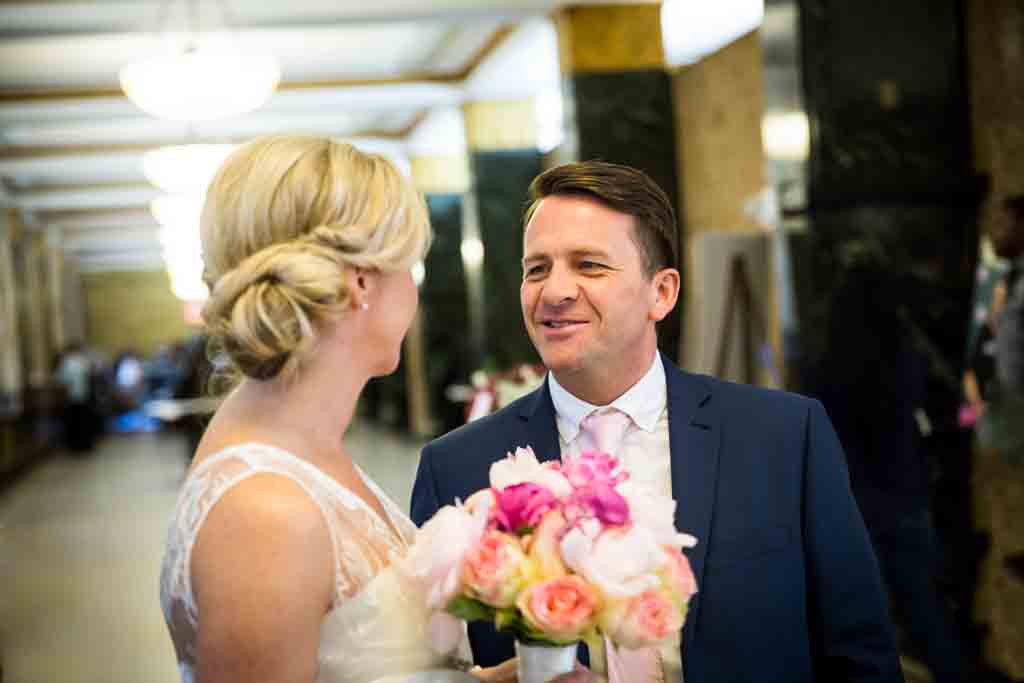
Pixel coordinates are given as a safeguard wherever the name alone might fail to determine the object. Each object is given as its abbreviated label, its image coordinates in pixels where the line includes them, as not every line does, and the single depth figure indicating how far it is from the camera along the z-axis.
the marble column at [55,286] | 28.72
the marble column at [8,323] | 20.75
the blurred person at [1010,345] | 5.03
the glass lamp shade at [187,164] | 11.05
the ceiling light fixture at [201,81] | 8.41
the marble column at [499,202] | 14.26
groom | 2.33
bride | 1.73
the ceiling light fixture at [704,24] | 10.42
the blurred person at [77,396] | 21.55
